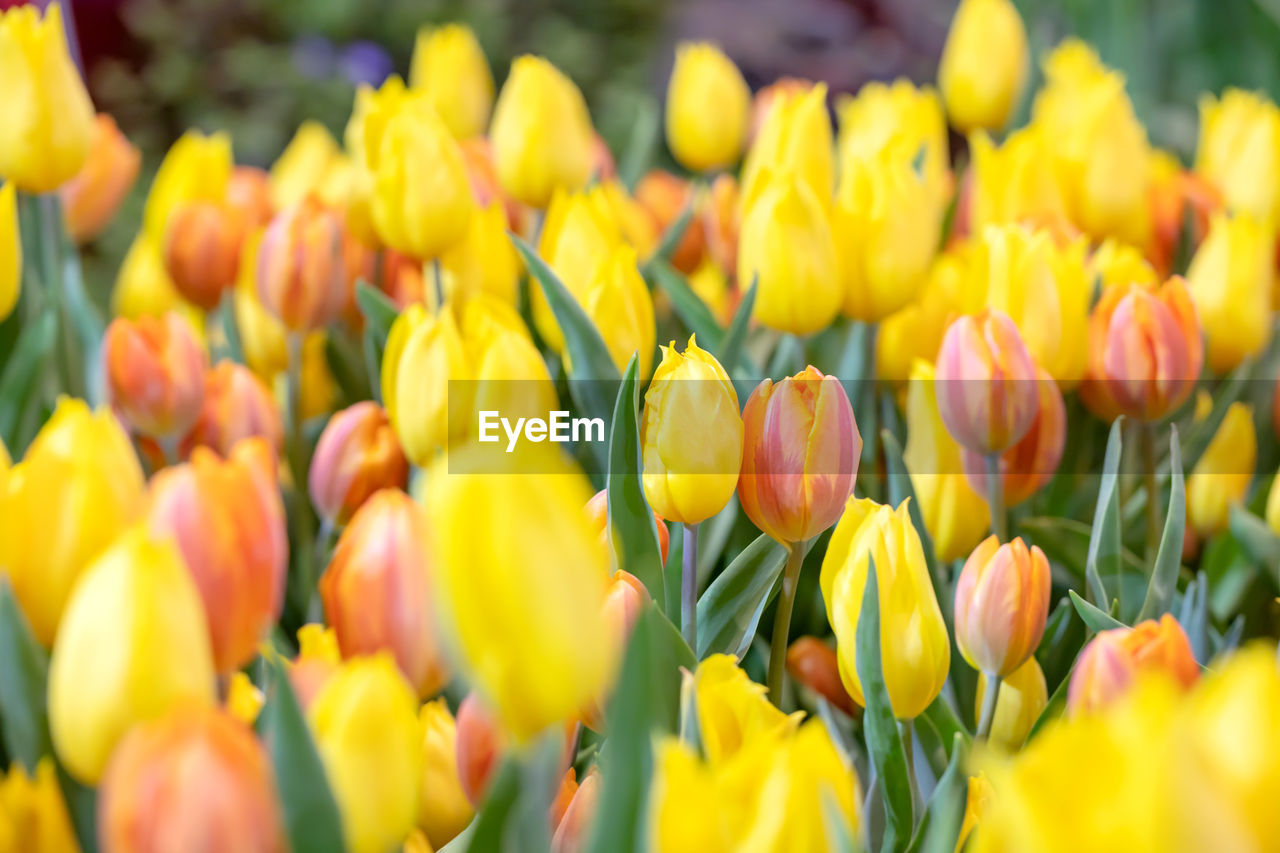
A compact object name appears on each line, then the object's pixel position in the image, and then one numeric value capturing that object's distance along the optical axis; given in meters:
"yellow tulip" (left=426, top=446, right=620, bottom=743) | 0.81
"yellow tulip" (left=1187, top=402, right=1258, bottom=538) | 1.19
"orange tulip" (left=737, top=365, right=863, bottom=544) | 1.00
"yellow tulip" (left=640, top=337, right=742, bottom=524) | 0.98
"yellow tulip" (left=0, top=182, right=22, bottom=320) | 1.13
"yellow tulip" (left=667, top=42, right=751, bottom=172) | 1.45
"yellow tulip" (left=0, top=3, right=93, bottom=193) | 1.17
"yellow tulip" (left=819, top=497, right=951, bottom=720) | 0.98
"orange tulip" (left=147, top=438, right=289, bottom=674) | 0.93
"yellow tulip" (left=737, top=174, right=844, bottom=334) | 1.13
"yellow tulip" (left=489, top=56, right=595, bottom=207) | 1.33
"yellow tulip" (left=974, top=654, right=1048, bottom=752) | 1.05
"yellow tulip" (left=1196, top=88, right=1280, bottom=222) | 1.34
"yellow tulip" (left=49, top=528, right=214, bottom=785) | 0.89
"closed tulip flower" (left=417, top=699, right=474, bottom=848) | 0.98
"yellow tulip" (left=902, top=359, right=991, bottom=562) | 1.11
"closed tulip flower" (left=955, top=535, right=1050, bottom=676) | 1.01
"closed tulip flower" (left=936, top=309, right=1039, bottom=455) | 1.07
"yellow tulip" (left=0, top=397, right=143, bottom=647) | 0.94
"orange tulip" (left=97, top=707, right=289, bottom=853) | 0.83
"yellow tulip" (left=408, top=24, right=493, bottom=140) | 1.51
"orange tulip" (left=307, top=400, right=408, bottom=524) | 1.12
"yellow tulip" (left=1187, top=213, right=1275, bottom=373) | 1.20
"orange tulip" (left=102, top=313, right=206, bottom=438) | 1.16
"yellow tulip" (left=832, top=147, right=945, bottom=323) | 1.16
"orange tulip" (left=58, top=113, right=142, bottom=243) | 1.39
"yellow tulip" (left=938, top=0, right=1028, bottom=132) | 1.47
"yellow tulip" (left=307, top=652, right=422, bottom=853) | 0.90
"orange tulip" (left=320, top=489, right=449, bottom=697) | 0.96
